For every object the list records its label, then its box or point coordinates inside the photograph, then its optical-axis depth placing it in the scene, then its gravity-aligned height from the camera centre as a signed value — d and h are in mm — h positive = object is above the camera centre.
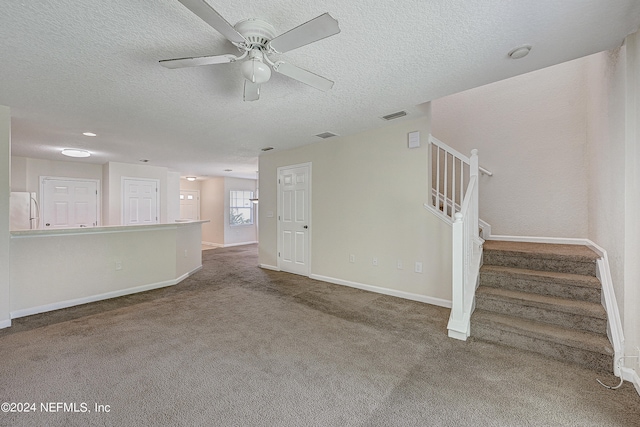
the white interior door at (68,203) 5724 +157
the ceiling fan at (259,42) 1366 +950
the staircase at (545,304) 2141 -842
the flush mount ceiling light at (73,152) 4809 +1031
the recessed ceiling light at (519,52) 1957 +1172
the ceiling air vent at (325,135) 4198 +1191
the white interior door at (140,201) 6441 +209
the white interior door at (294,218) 4949 -158
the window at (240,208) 9078 +66
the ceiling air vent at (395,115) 3350 +1204
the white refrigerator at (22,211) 5023 -27
